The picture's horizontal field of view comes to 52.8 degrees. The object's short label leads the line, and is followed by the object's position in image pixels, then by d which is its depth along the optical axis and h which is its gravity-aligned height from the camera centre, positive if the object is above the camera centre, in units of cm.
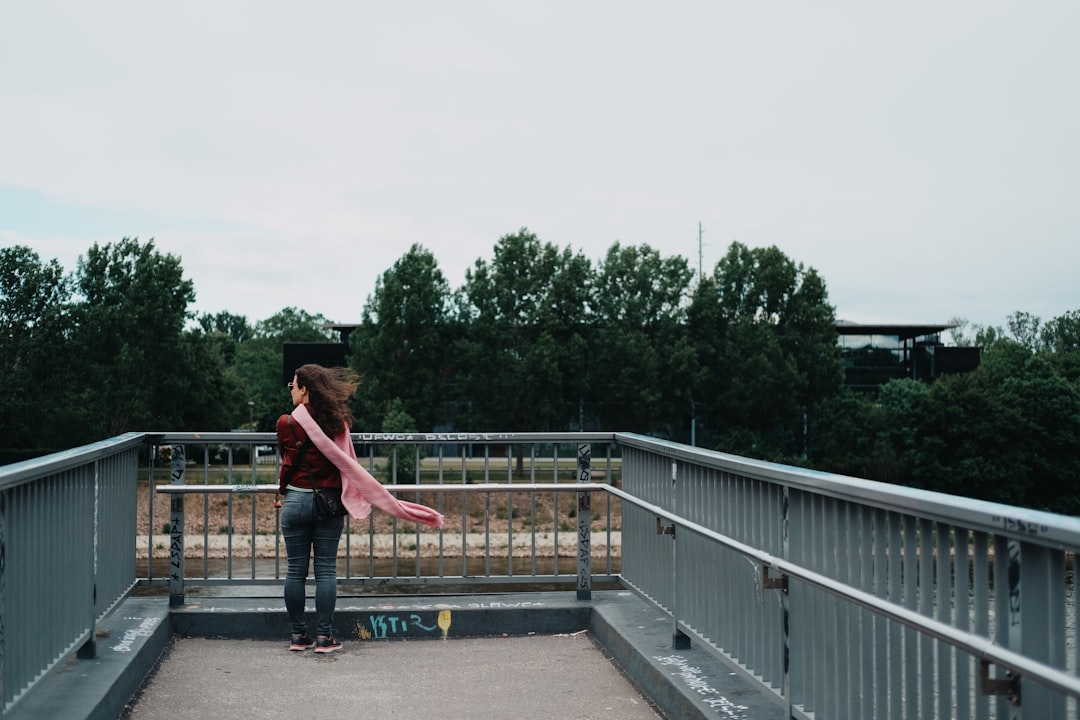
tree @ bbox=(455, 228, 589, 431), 5625 +256
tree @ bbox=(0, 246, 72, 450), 5472 +189
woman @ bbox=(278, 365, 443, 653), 621 -54
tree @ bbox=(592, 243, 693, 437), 5841 +231
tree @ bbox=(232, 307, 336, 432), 8174 +299
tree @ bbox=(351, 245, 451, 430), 5562 +208
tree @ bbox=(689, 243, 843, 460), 6169 +197
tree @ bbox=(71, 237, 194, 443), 5372 +191
